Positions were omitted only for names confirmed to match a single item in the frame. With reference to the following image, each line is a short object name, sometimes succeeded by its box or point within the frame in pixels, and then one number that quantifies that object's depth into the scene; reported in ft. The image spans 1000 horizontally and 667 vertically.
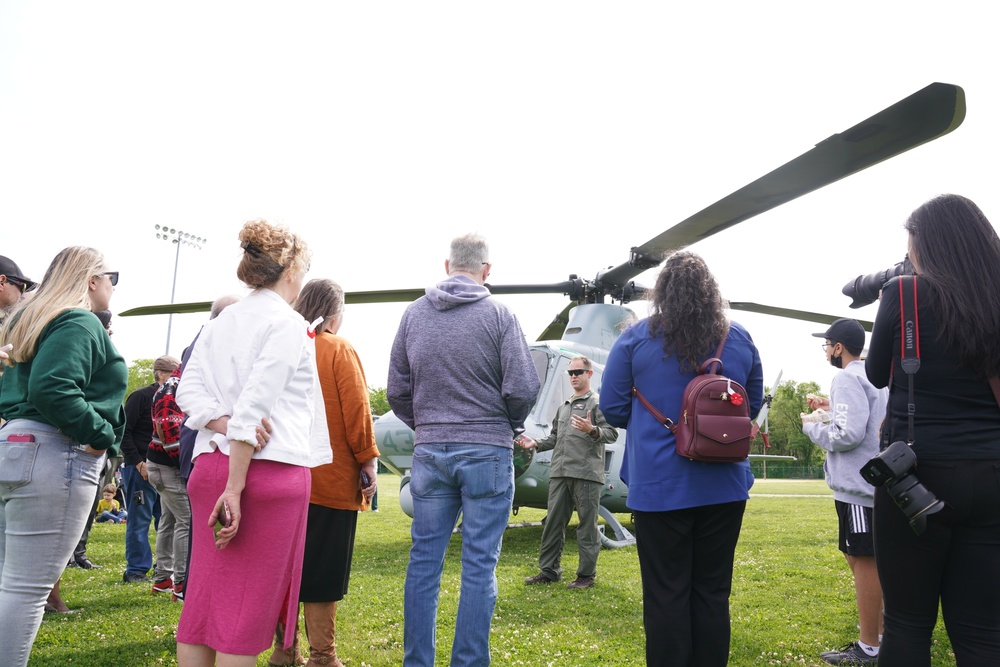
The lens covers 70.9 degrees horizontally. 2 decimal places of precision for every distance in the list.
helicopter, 18.08
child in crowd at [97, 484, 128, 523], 40.83
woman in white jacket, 7.57
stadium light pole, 120.98
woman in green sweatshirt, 9.05
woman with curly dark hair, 9.67
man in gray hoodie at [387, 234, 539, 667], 10.48
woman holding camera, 7.55
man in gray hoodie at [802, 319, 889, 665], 12.96
